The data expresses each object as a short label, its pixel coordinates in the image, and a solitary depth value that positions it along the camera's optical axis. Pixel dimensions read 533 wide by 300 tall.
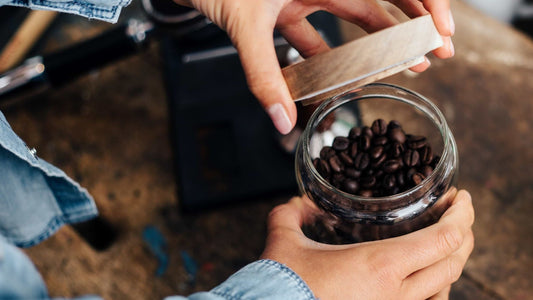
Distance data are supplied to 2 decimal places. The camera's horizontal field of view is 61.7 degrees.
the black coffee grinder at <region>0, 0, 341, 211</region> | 0.74
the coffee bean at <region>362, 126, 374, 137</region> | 0.54
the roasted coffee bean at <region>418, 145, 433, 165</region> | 0.51
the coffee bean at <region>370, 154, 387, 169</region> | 0.51
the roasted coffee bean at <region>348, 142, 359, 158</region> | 0.53
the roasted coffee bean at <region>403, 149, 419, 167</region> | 0.50
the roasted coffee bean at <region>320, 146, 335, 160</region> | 0.53
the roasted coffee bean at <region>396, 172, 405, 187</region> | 0.49
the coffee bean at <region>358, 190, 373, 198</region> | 0.50
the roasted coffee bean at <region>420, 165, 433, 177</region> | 0.49
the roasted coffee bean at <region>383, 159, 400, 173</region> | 0.50
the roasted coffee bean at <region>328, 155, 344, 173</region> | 0.52
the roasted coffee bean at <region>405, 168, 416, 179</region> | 0.49
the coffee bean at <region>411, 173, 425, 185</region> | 0.48
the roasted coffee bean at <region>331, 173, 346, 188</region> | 0.51
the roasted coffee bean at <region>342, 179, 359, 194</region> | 0.50
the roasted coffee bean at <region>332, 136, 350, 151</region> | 0.53
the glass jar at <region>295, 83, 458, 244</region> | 0.47
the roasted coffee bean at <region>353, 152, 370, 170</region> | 0.52
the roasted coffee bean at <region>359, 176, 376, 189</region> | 0.50
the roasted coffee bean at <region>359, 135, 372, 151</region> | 0.53
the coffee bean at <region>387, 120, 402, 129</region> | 0.55
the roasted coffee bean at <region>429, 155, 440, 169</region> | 0.51
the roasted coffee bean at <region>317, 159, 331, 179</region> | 0.53
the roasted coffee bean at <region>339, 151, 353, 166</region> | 0.52
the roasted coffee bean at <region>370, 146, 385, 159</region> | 0.51
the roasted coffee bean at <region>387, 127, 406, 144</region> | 0.53
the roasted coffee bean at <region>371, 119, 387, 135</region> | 0.54
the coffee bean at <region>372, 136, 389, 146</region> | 0.52
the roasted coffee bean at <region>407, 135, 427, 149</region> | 0.52
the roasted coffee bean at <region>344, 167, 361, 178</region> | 0.51
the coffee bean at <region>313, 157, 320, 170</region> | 0.54
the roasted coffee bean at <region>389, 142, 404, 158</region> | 0.52
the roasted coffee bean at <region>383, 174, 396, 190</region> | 0.49
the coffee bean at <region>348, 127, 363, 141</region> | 0.54
